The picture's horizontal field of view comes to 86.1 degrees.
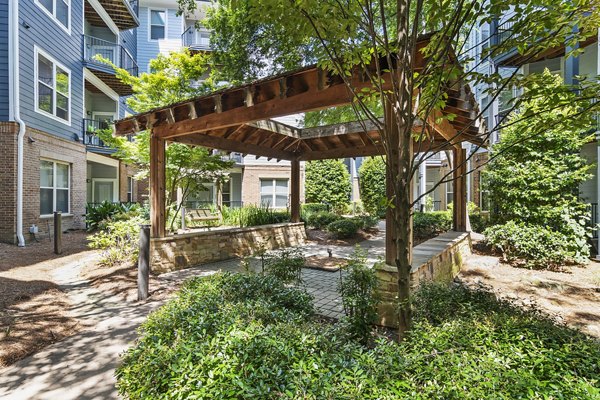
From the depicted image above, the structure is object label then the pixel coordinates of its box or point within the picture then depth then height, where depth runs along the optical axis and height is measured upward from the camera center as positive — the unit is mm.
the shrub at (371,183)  18312 +1019
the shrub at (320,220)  13297 -822
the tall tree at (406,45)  2240 +1199
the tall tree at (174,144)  8492 +1928
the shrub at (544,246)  6819 -1011
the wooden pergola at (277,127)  4355 +1492
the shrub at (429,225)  10453 -826
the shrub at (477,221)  10739 -715
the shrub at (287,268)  4312 -933
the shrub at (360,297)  3074 -1019
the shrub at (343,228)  11227 -985
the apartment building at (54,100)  9023 +3548
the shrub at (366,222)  12012 -833
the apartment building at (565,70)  8481 +3746
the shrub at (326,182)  19234 +1090
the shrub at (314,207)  17583 -376
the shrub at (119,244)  7039 -994
